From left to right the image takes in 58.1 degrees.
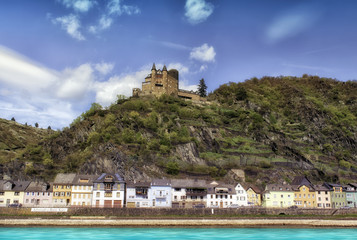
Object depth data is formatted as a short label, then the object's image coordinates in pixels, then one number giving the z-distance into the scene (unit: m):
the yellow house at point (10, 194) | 64.06
